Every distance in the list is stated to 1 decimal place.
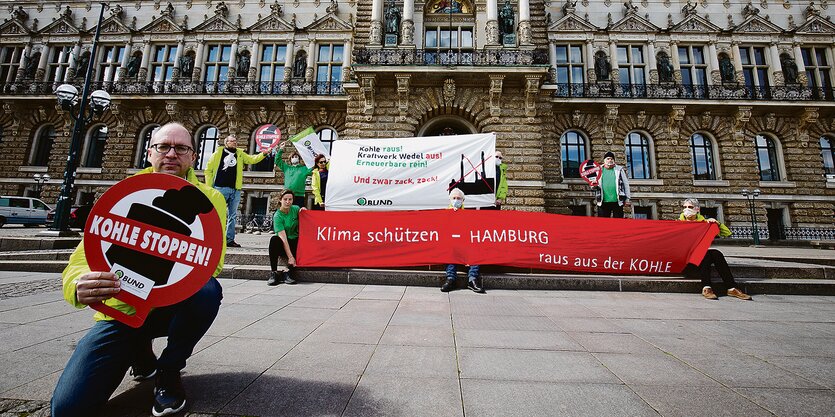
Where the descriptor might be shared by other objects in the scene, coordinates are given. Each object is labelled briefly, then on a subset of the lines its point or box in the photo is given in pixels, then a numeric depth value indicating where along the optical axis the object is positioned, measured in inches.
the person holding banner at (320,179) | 282.4
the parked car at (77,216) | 588.0
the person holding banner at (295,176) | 270.8
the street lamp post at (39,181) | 655.8
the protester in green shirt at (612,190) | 277.6
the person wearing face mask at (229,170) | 244.4
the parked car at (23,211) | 591.5
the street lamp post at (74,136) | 316.4
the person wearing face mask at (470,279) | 188.4
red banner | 208.7
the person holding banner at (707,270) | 184.7
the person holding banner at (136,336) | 55.0
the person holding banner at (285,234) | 203.8
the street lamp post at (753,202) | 555.4
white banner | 285.7
